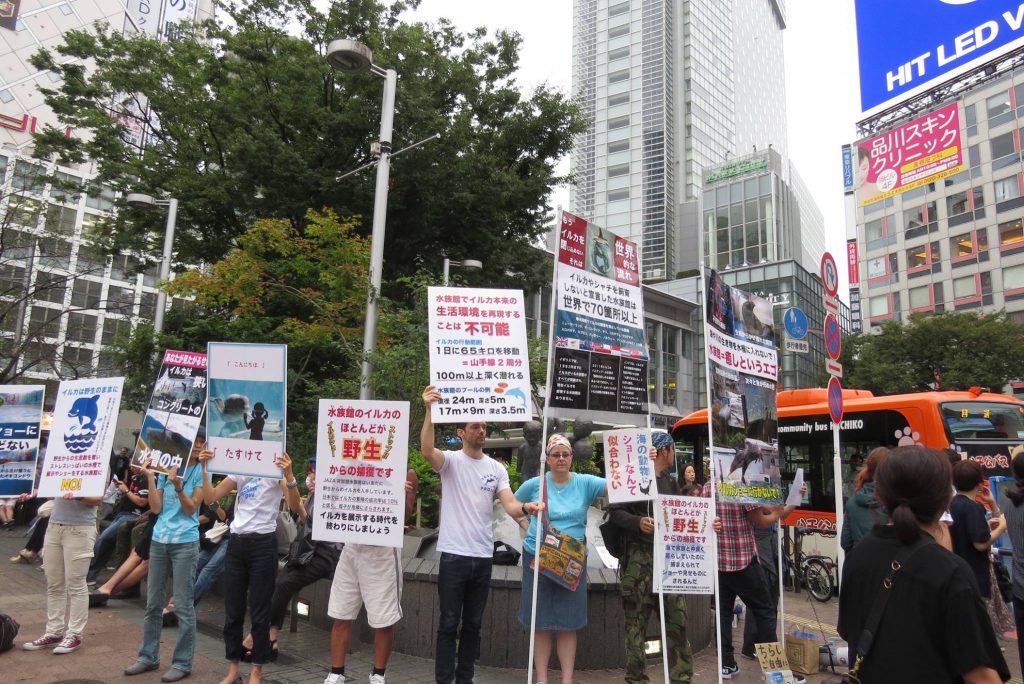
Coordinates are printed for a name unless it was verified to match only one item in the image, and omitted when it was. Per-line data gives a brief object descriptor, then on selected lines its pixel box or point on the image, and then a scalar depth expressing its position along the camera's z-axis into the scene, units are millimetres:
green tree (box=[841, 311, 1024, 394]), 30703
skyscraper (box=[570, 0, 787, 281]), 77938
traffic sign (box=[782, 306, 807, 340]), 7637
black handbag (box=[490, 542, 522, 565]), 6219
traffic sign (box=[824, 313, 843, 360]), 6914
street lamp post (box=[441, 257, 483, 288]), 14664
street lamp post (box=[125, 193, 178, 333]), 14688
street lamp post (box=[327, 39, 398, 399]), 9570
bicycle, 10133
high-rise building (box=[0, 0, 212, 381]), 16078
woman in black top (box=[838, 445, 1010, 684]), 1964
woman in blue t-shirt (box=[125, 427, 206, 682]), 5312
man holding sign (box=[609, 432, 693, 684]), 4770
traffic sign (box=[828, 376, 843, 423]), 6799
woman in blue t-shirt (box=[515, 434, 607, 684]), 4898
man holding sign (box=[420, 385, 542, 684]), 4590
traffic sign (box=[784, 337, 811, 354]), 7356
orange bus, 11133
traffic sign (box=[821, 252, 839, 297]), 7045
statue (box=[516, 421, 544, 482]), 7422
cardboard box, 5844
